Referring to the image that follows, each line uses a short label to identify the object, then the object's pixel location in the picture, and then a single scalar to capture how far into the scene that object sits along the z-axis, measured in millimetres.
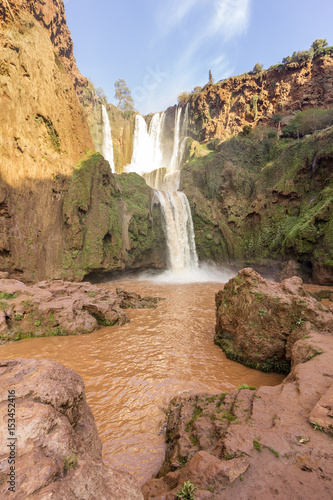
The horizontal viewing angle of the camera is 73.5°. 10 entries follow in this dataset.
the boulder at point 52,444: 1358
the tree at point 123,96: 46719
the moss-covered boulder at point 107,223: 14891
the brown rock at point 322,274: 14523
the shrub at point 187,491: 1870
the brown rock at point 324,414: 2369
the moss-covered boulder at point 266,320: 5457
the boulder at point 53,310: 7215
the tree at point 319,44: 30859
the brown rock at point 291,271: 15983
